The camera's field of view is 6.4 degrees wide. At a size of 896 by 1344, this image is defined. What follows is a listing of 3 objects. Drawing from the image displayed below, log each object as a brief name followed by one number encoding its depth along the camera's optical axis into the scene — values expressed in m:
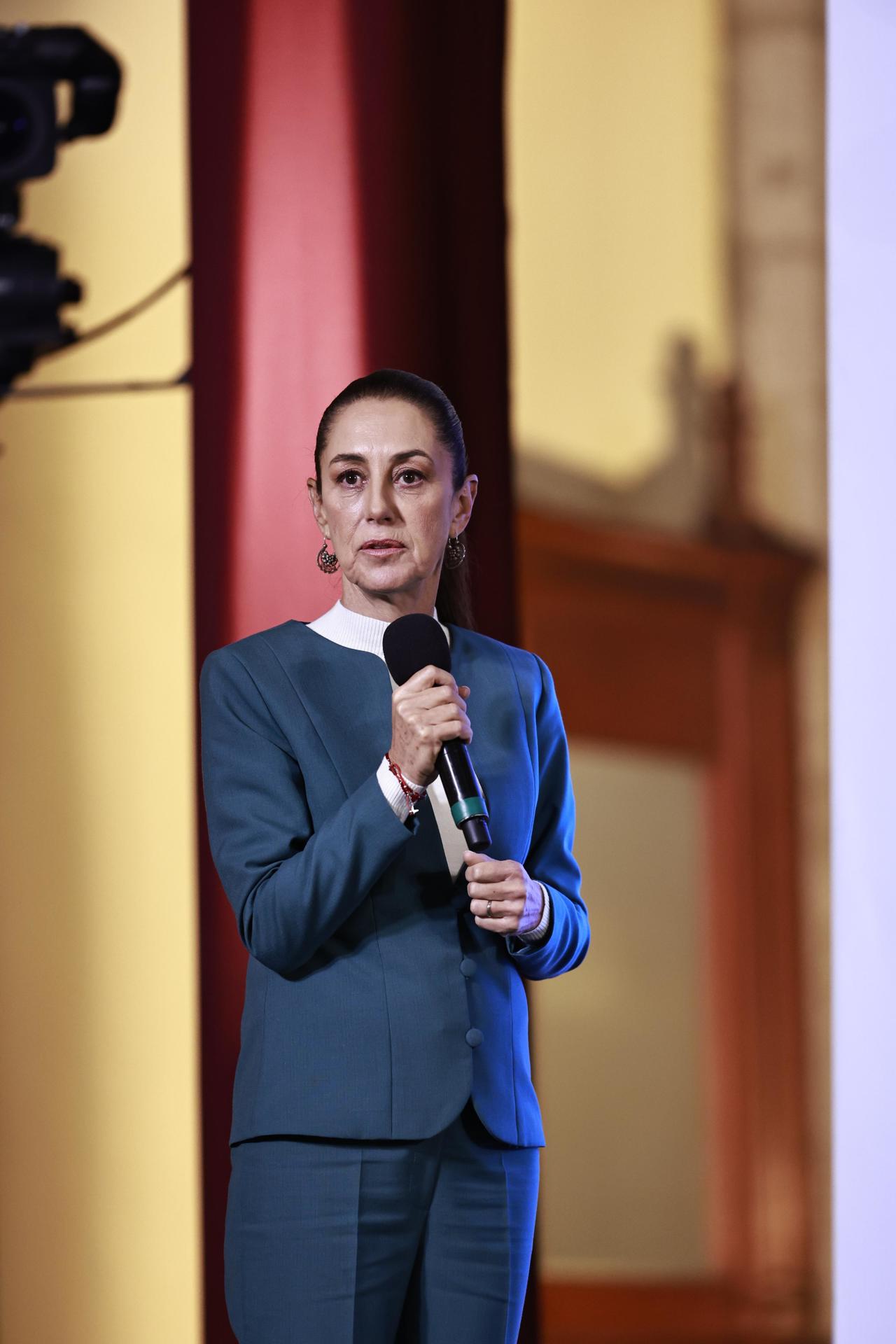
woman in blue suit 7.24
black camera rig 7.90
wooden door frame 8.38
